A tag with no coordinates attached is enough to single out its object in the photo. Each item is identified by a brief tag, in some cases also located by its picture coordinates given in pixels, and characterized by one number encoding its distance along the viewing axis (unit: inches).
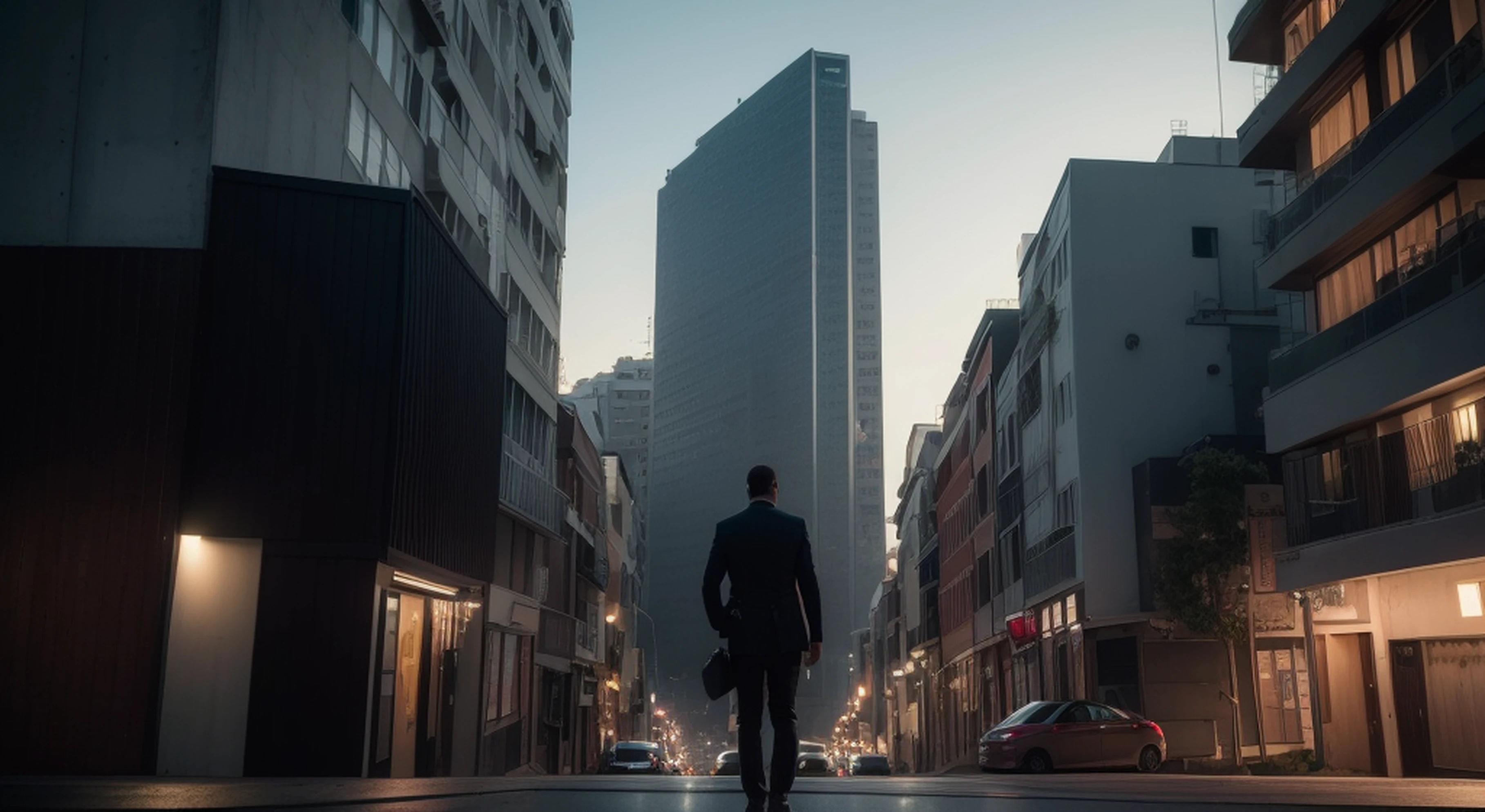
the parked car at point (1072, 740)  1192.2
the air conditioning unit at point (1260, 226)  1715.1
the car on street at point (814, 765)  1836.9
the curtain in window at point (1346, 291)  1159.0
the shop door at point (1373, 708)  1301.7
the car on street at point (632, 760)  1690.5
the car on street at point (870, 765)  1993.1
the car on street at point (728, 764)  1574.8
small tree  1419.8
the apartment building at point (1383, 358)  975.6
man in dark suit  335.6
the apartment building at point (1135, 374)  1620.3
